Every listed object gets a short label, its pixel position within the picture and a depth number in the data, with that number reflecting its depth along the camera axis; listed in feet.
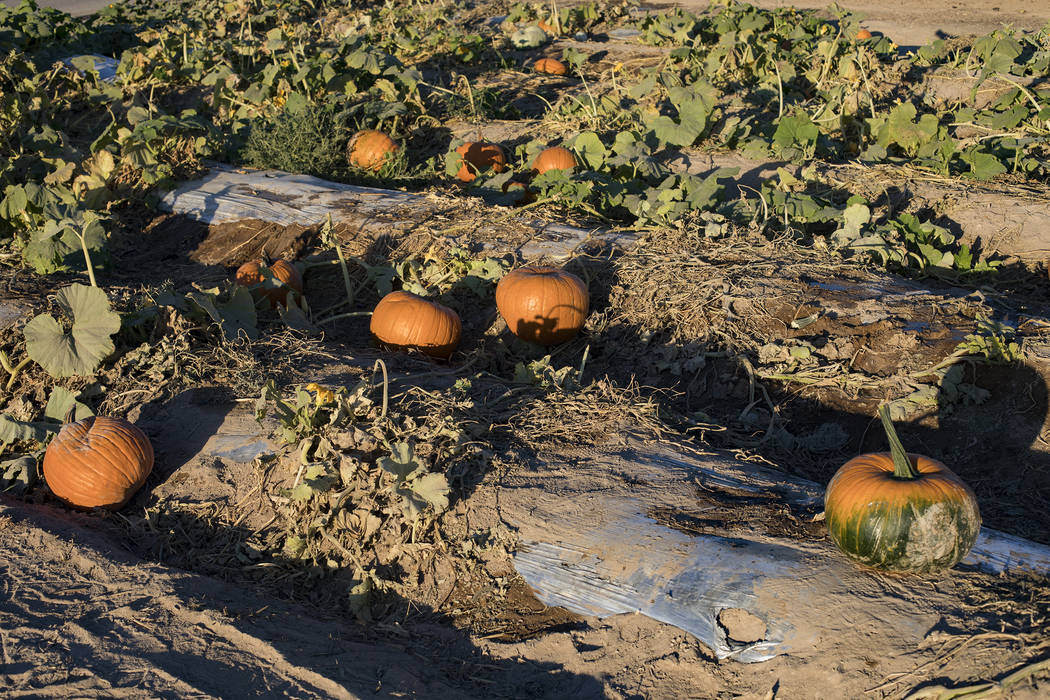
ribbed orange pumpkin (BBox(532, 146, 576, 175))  21.72
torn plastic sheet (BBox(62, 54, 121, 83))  29.45
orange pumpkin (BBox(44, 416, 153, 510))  11.59
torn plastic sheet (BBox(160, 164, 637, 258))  19.13
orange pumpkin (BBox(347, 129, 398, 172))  24.45
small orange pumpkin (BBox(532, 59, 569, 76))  32.71
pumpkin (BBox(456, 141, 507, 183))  23.31
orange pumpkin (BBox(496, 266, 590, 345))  15.24
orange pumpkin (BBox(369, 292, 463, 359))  15.42
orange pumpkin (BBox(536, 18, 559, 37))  37.32
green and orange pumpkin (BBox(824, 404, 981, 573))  8.52
